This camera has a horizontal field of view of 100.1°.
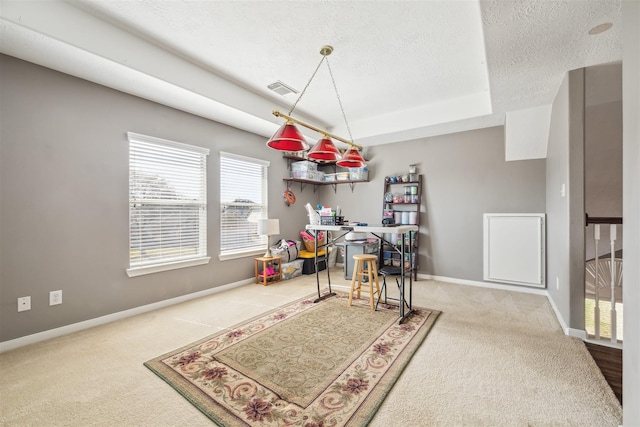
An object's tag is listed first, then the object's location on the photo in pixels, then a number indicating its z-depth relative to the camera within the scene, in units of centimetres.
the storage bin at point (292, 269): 453
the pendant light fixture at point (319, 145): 239
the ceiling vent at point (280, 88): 336
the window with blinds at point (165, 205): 308
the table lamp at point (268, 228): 421
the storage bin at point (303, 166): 511
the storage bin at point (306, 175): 512
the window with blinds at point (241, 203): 406
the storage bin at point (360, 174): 521
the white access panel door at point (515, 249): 374
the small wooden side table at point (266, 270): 423
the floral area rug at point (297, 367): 155
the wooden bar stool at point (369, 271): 311
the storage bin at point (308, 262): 498
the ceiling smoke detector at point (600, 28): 189
